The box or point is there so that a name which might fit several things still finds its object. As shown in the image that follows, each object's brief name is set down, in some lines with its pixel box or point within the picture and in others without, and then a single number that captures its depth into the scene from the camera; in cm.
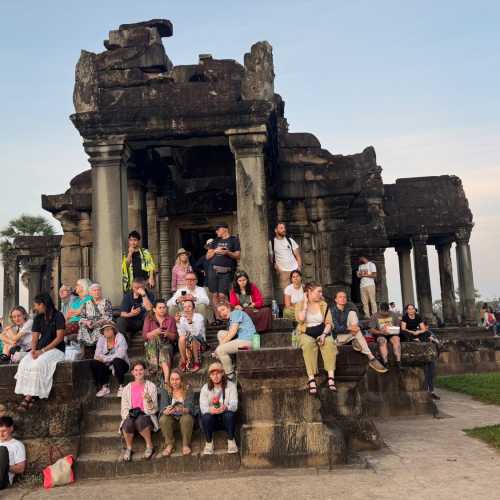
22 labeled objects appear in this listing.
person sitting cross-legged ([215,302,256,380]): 701
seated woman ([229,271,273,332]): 827
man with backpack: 1023
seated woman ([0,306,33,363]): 778
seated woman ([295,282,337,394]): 641
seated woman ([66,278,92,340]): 823
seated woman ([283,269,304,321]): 874
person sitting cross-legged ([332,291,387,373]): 734
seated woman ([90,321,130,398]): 736
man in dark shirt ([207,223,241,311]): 933
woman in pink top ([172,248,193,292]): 952
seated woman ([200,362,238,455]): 623
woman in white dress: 644
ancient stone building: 972
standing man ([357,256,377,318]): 1440
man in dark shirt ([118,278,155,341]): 855
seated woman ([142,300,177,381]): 714
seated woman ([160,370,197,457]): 629
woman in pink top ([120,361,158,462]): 627
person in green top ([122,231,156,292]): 966
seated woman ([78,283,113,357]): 793
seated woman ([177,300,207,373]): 730
